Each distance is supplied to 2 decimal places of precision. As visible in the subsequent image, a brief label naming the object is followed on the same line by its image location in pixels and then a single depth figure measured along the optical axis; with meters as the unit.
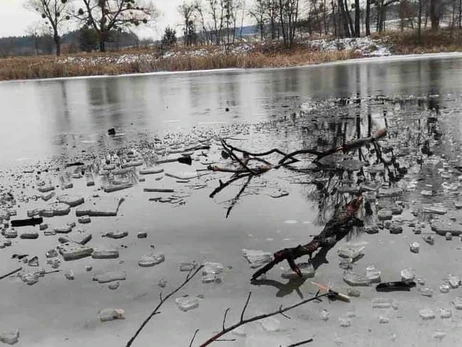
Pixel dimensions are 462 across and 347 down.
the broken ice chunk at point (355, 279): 2.54
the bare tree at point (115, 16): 49.97
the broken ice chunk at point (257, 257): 2.87
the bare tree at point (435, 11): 38.87
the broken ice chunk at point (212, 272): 2.71
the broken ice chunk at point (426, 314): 2.19
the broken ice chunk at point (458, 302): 2.25
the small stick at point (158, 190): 4.43
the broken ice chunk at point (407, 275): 2.55
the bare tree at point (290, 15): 39.01
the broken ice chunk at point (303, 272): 2.66
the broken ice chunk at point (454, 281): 2.46
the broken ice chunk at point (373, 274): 2.57
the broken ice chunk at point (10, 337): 2.24
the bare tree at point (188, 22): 54.22
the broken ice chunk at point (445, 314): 2.18
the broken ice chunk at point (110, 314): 2.38
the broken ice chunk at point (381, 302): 2.30
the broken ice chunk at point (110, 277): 2.79
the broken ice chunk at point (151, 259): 2.97
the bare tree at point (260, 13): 45.97
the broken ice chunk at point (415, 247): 2.88
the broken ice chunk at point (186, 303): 2.42
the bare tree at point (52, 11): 55.28
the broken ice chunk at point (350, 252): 2.86
